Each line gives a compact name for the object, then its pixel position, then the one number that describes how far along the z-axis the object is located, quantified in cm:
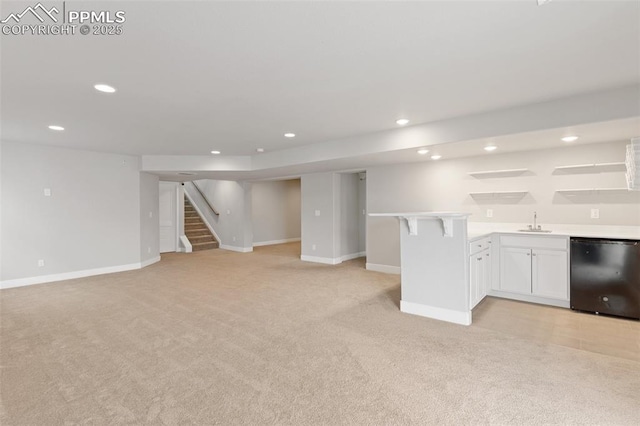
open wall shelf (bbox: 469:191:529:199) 463
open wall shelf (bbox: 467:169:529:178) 459
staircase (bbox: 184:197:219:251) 977
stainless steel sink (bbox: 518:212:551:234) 430
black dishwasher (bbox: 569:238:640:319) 346
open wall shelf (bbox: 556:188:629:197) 395
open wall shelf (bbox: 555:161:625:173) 395
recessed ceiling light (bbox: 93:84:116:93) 285
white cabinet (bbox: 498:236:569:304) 386
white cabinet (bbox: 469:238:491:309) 354
